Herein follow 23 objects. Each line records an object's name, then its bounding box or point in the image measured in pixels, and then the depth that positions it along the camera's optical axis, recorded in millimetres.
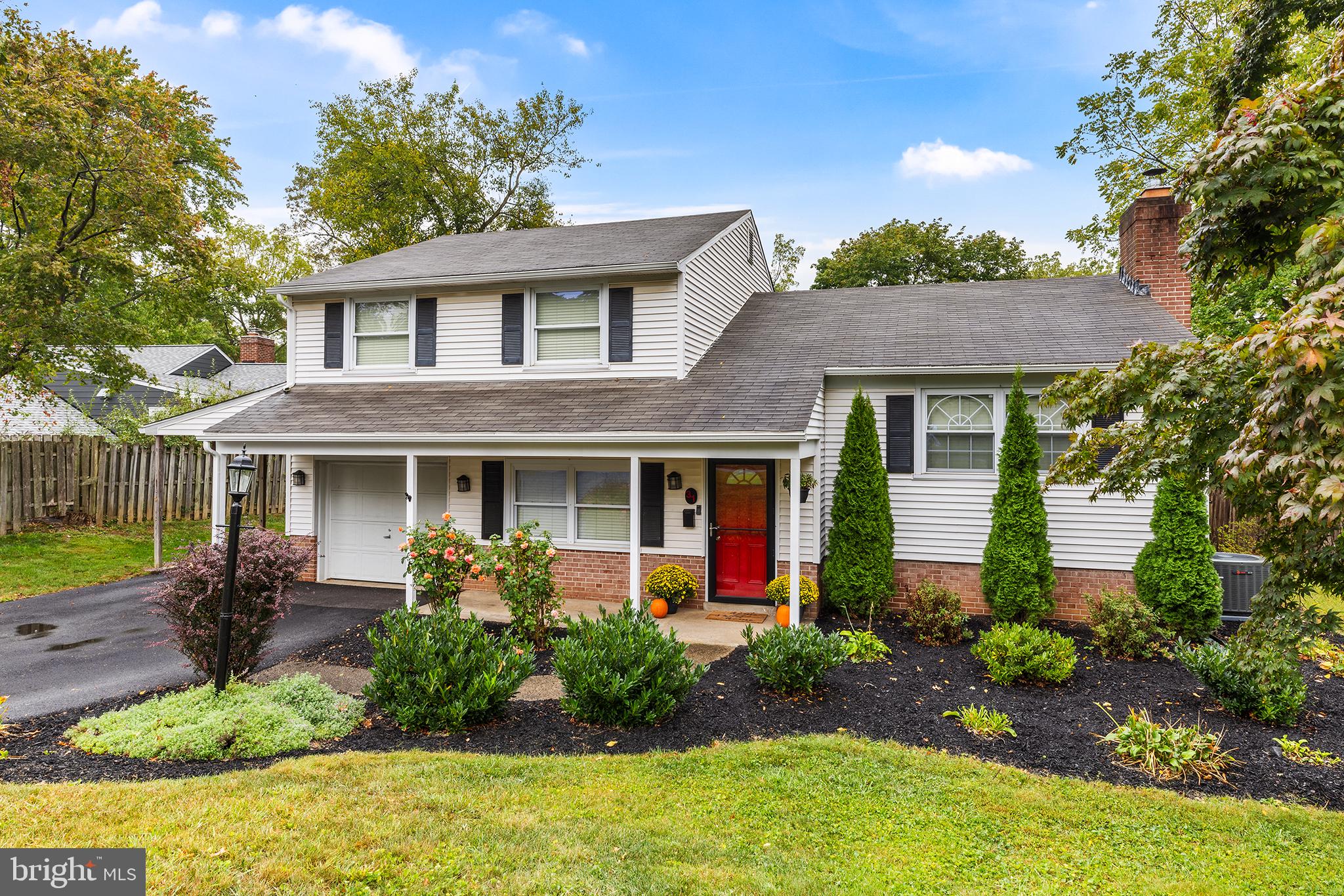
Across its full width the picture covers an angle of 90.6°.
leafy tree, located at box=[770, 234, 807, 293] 32594
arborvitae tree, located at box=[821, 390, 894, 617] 9180
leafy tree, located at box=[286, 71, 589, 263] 24641
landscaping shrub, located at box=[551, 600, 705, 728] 5574
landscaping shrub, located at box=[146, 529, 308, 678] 6113
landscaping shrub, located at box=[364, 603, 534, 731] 5582
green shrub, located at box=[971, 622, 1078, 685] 6668
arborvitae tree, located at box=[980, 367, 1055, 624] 8625
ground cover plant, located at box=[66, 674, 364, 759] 5105
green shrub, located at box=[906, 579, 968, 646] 8391
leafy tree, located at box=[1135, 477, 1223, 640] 8219
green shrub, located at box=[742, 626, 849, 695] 6352
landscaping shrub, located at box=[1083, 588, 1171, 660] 7695
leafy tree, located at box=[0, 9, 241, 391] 12383
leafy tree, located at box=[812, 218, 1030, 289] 25828
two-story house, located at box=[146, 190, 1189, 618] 9180
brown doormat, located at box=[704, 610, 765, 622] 9430
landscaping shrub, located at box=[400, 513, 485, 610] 8125
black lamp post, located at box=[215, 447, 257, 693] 5828
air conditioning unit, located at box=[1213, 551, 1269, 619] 8672
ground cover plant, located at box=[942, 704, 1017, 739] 5676
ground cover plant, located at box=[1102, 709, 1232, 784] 4957
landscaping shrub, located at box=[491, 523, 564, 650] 8023
